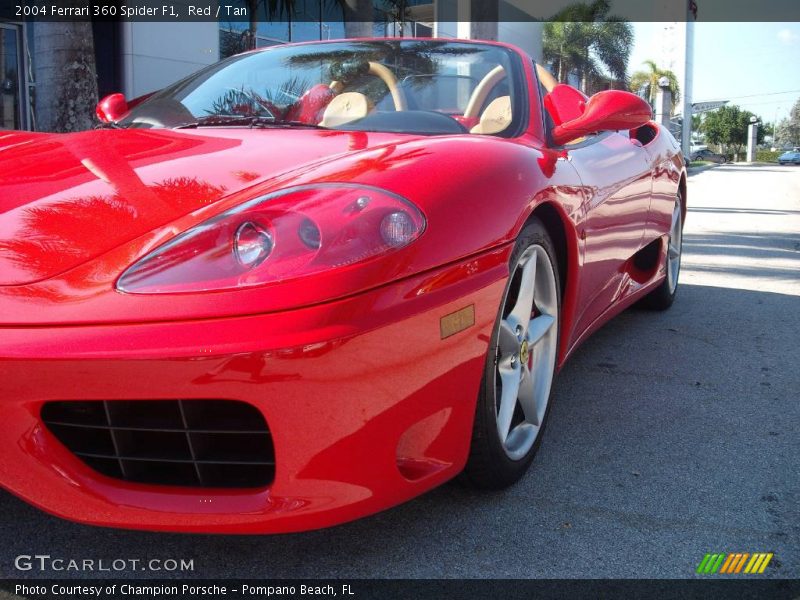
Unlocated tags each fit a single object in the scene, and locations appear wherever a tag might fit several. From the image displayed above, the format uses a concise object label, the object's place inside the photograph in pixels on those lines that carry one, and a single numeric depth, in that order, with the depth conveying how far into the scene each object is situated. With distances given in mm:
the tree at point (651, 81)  52469
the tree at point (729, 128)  90062
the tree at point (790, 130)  113750
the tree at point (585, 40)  40906
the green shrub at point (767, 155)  84938
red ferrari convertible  1529
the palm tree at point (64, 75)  6938
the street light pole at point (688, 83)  47475
